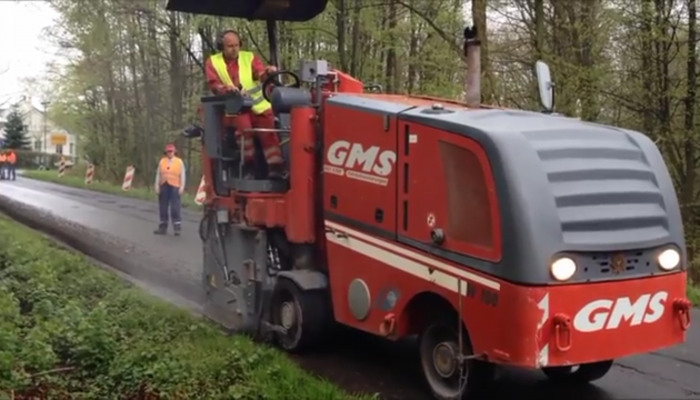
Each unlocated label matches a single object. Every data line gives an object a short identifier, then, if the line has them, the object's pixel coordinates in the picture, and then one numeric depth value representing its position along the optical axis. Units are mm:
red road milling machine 5266
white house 54938
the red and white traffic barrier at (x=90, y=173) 38750
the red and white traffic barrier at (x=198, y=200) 20962
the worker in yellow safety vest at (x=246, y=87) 7945
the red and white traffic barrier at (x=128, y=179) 32281
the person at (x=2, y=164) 40875
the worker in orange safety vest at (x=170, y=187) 16453
